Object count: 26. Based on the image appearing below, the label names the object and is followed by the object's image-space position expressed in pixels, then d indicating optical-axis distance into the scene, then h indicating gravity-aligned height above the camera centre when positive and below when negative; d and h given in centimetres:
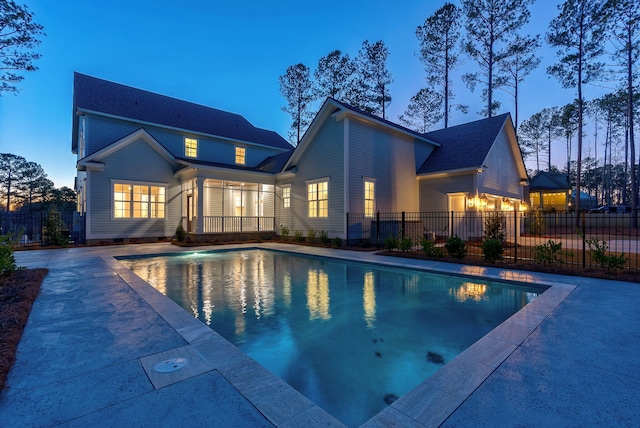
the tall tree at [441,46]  2219 +1386
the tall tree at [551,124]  3572 +1203
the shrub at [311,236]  1435 -97
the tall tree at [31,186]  3944 +447
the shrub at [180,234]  1456 -86
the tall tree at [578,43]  2023 +1285
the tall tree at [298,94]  2623 +1159
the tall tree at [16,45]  972 +608
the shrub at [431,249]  960 -111
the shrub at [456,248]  924 -103
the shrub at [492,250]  834 -99
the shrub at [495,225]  1112 -35
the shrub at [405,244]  1038 -100
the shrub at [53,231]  1299 -61
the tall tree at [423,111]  2625 +998
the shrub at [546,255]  762 -107
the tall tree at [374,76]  2467 +1243
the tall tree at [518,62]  2138 +1238
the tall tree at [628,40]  1897 +1251
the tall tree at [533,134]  3834 +1129
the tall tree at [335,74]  2556 +1300
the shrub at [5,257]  556 -78
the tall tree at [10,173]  3838 +617
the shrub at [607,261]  673 -107
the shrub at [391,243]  1083 -101
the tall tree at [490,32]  2052 +1388
